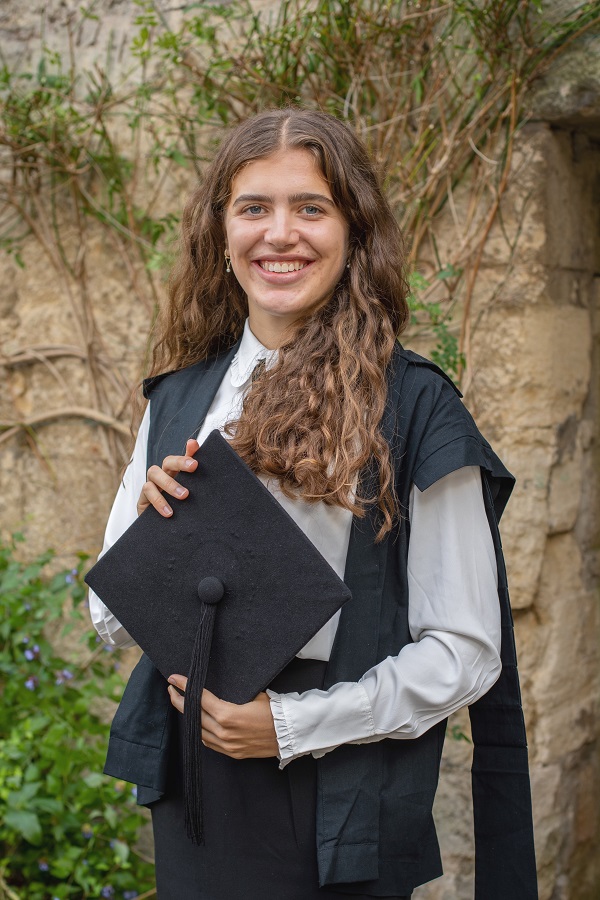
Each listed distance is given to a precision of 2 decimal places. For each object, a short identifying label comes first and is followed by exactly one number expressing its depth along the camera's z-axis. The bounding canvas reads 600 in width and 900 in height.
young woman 1.26
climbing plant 2.14
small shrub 2.44
